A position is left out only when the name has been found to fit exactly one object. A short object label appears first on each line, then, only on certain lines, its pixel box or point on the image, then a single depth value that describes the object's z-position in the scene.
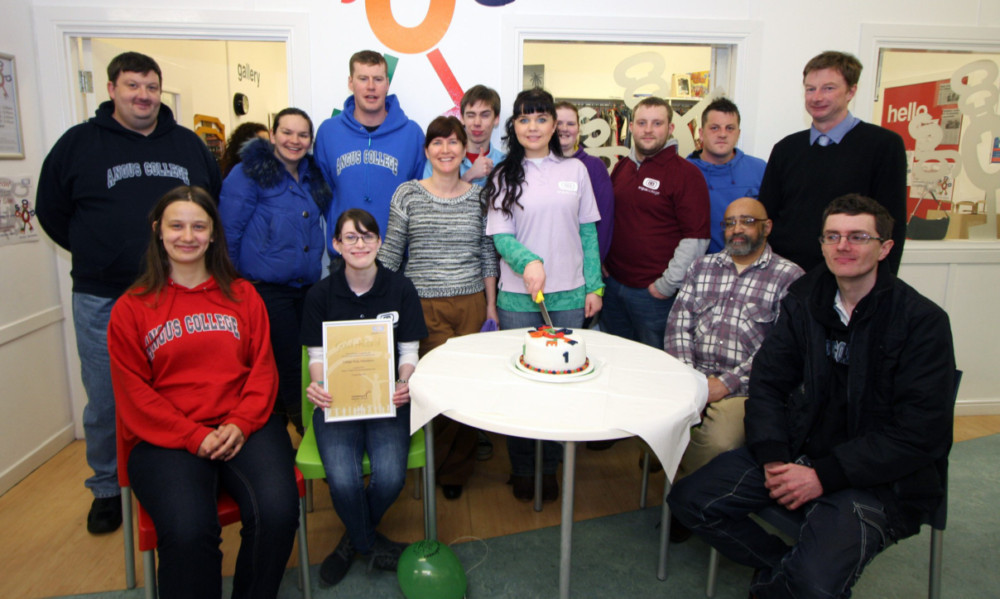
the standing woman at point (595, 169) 2.72
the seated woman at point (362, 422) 2.00
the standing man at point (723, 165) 2.95
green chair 2.00
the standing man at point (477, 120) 2.79
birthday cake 1.84
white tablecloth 1.56
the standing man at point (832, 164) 2.43
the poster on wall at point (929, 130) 3.61
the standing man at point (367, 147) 2.78
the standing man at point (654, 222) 2.69
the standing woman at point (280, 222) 2.56
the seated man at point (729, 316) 2.20
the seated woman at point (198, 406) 1.67
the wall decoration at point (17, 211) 2.79
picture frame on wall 2.82
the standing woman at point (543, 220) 2.46
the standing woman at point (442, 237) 2.47
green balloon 1.85
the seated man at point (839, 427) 1.66
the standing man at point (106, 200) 2.32
